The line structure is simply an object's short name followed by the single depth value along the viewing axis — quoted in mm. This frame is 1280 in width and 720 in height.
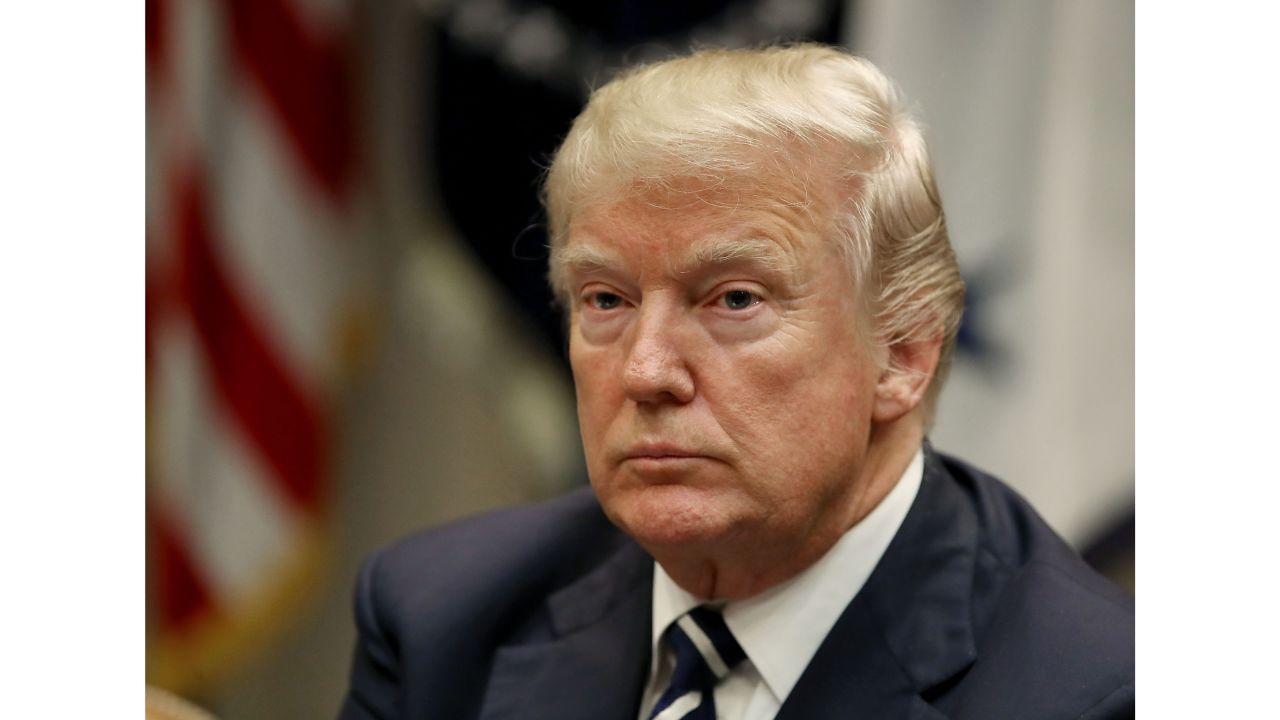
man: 3399
